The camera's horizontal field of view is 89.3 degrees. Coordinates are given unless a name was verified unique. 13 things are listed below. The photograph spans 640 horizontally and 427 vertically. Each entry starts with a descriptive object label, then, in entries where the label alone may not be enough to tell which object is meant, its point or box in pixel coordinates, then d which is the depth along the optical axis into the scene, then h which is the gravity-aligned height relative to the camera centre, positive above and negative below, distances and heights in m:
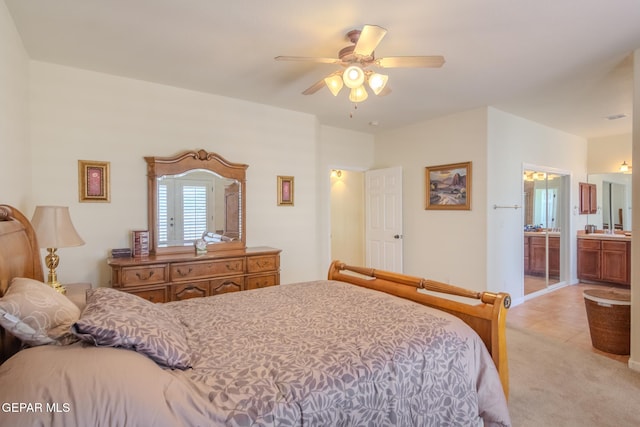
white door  5.05 -0.10
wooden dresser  2.87 -0.59
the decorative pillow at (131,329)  1.12 -0.44
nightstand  2.10 -0.58
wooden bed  1.61 -0.47
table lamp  2.21 -0.13
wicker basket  2.93 -1.01
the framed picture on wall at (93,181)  3.02 +0.31
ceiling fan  2.14 +1.03
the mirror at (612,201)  5.68 +0.20
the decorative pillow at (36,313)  1.08 -0.37
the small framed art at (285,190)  4.24 +0.30
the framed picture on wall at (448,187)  4.27 +0.36
